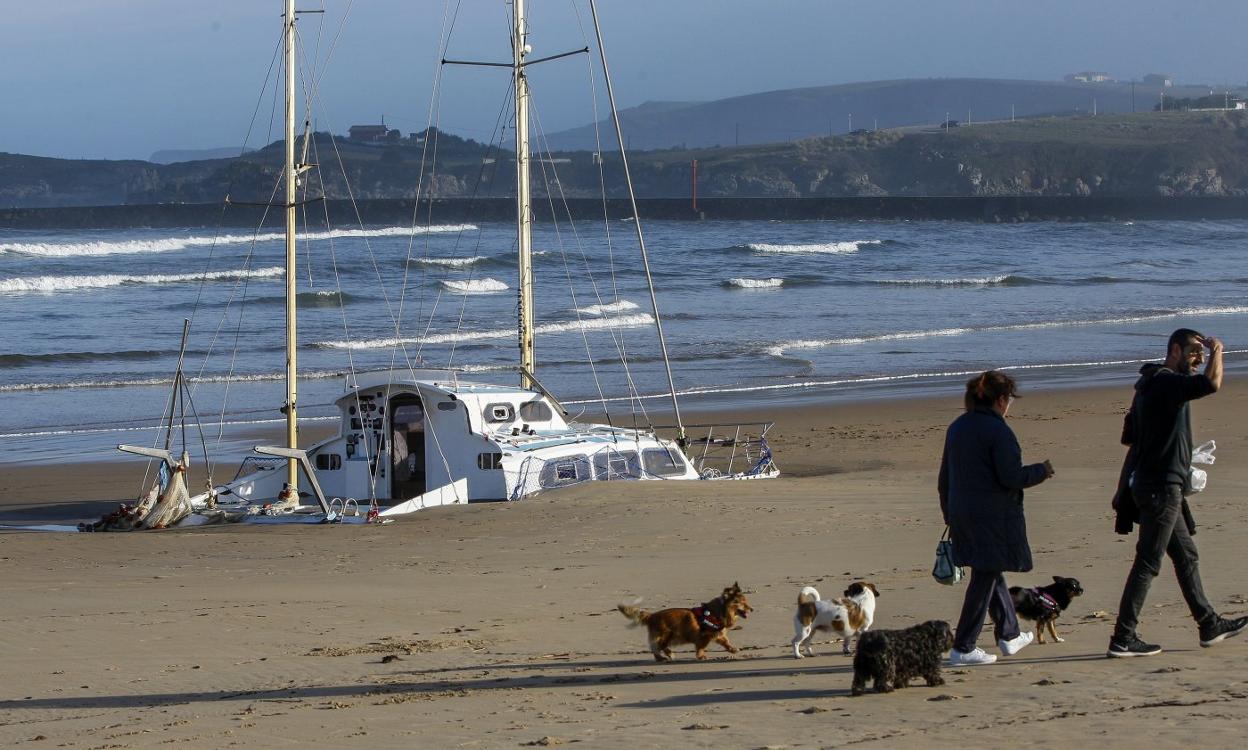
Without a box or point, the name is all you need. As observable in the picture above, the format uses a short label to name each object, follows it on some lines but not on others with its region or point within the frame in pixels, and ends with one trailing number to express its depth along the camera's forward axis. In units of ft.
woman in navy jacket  48.75
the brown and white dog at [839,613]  53.06
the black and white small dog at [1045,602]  53.78
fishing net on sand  112.27
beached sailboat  117.19
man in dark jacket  48.93
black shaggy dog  47.19
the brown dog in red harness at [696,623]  54.65
